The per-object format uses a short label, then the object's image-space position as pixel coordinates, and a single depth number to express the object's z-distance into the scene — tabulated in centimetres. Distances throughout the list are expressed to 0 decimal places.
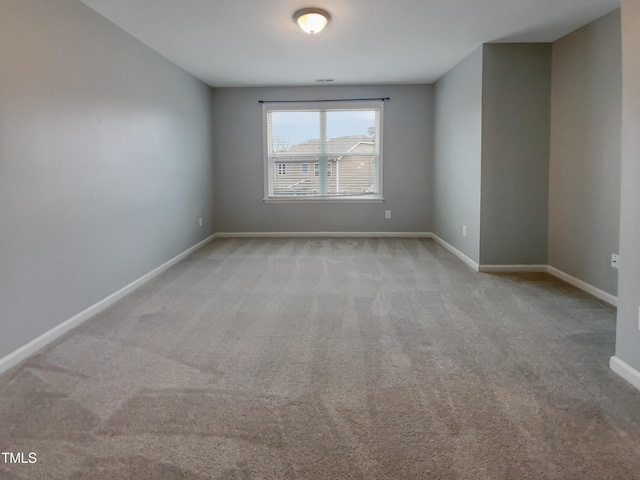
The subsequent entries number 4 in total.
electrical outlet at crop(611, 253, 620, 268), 324
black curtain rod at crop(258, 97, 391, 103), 621
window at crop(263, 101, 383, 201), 634
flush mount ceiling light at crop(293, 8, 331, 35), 324
